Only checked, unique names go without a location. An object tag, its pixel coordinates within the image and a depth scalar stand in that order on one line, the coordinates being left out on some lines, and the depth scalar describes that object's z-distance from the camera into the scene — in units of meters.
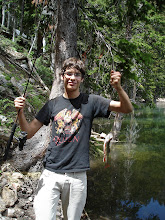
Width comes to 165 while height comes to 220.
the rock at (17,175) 4.57
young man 2.33
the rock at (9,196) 3.70
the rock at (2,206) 3.46
